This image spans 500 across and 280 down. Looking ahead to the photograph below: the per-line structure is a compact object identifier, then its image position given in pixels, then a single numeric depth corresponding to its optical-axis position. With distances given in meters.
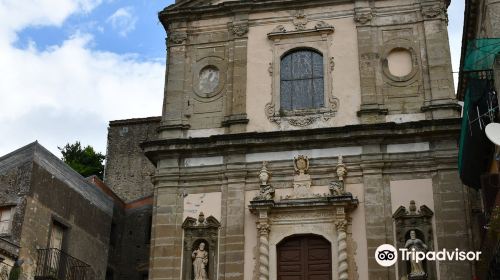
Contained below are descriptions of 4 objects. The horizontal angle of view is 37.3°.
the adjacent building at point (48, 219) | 18.95
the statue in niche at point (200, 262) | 18.36
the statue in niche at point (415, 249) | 17.23
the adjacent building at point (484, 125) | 13.84
